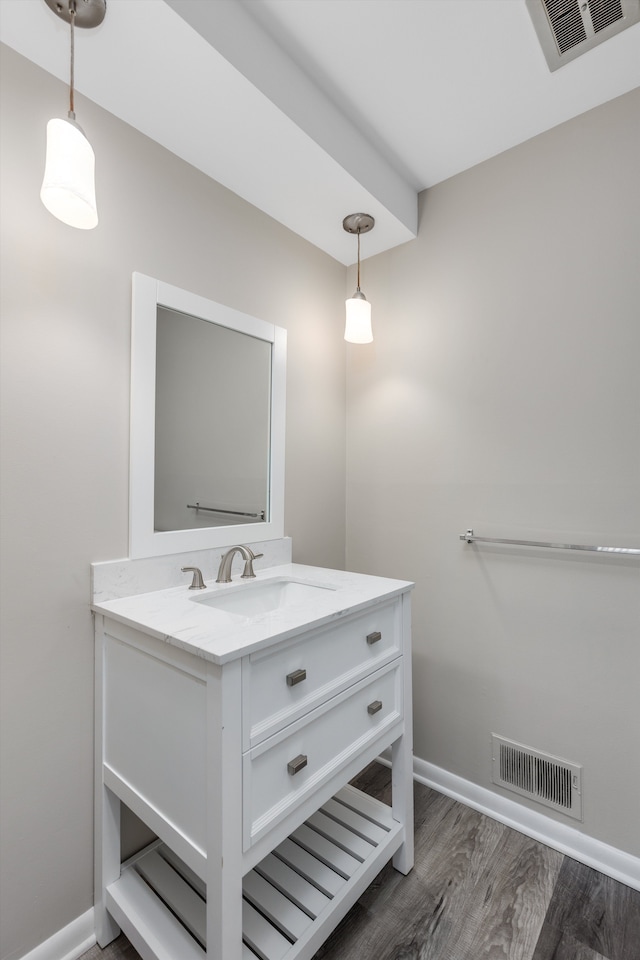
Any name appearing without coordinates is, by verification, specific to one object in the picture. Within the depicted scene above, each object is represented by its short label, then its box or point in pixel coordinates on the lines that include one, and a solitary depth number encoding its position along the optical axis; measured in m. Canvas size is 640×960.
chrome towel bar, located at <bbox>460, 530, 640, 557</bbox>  1.35
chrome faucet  1.48
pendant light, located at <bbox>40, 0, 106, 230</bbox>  0.93
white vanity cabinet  0.91
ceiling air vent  1.15
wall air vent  1.49
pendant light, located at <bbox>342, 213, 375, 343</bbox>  1.73
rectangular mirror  1.35
